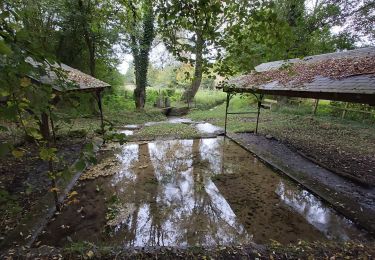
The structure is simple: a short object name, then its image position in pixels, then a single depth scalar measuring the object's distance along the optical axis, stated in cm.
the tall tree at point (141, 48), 1445
